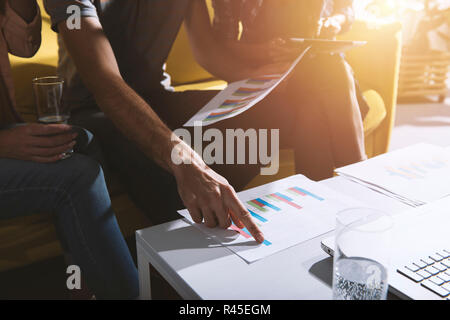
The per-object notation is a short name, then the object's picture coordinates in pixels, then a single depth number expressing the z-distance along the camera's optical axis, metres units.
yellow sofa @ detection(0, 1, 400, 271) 1.14
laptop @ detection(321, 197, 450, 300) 0.54
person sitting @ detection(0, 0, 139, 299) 0.84
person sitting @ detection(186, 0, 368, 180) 1.21
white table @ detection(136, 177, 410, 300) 0.56
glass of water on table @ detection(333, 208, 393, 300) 0.50
